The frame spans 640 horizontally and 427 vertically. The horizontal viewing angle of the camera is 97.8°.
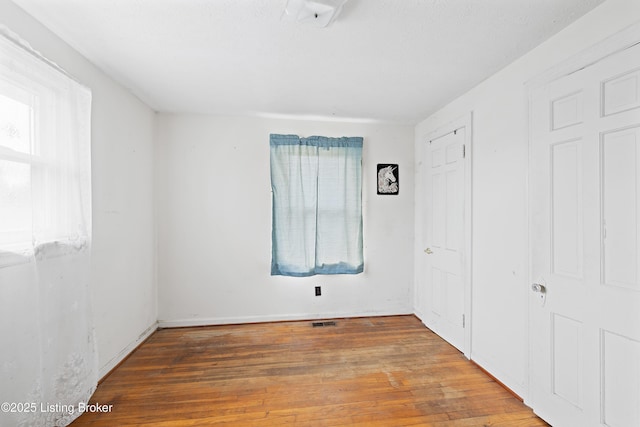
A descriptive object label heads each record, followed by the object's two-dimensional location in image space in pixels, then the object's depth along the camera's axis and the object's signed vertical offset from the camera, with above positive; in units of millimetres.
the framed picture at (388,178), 3549 +413
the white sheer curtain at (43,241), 1375 -164
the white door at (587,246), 1358 -202
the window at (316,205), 3311 +70
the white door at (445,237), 2678 -280
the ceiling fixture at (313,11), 1420 +1063
